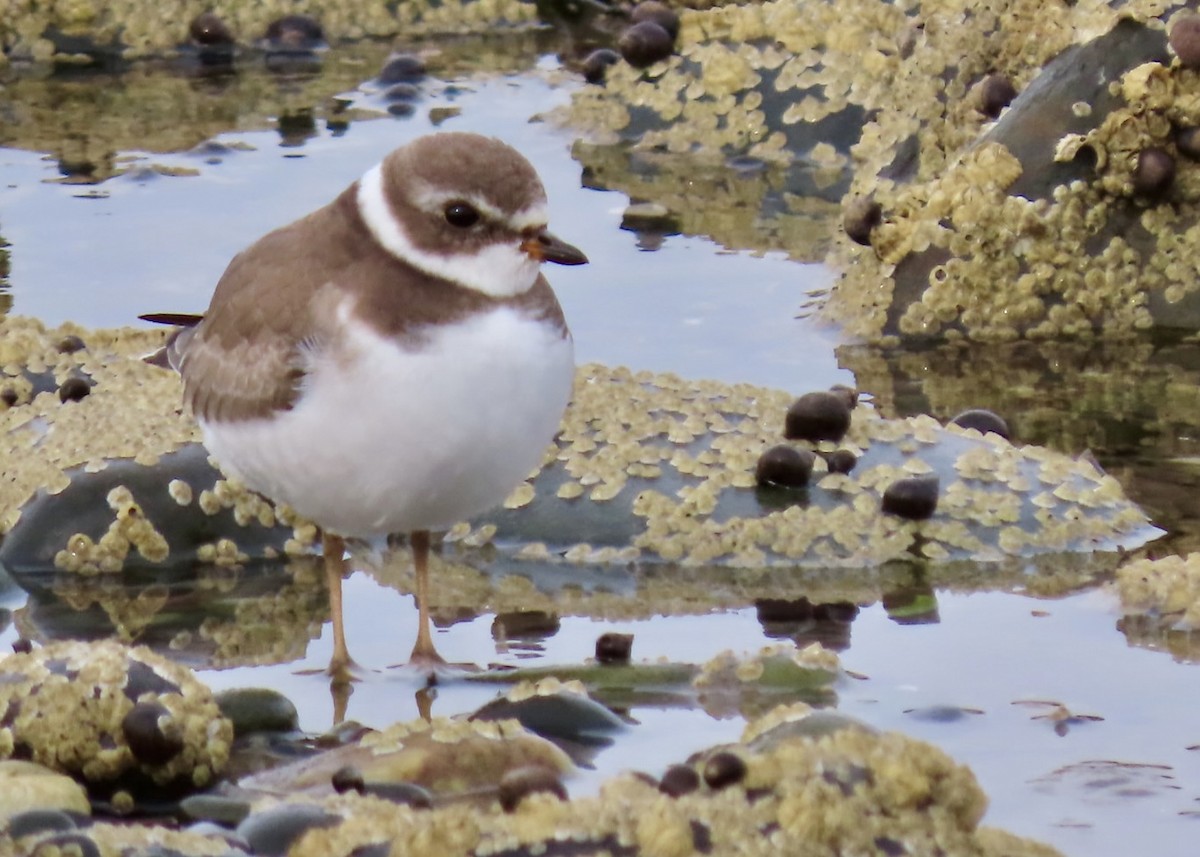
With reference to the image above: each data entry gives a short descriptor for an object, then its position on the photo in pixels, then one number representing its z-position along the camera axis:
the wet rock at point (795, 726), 8.83
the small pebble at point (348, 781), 8.98
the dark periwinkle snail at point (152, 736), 9.35
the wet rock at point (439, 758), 9.27
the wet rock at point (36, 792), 8.66
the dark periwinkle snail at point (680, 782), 8.27
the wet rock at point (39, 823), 8.29
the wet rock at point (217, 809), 9.12
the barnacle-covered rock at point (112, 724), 9.40
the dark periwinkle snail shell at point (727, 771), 8.12
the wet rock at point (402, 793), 9.02
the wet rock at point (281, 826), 8.39
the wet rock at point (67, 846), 7.97
